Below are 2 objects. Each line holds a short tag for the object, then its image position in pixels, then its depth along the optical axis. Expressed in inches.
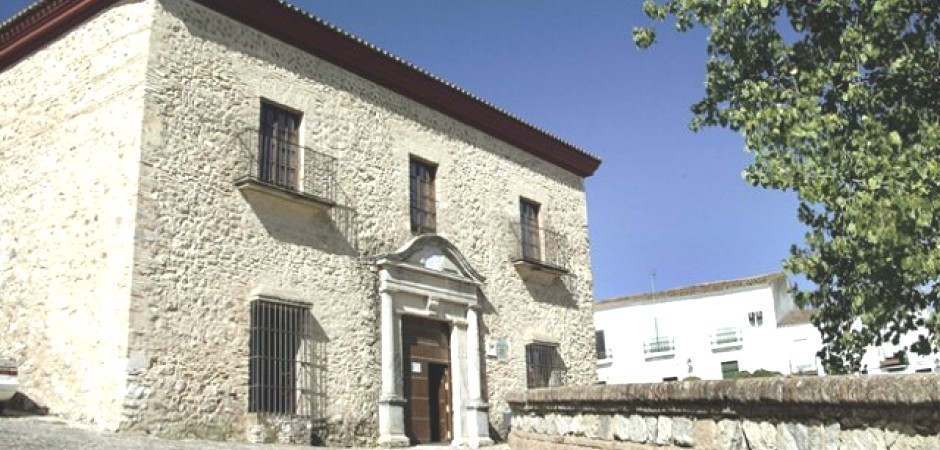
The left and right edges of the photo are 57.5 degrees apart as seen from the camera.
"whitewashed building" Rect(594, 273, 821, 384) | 1315.2
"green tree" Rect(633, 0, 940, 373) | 282.2
